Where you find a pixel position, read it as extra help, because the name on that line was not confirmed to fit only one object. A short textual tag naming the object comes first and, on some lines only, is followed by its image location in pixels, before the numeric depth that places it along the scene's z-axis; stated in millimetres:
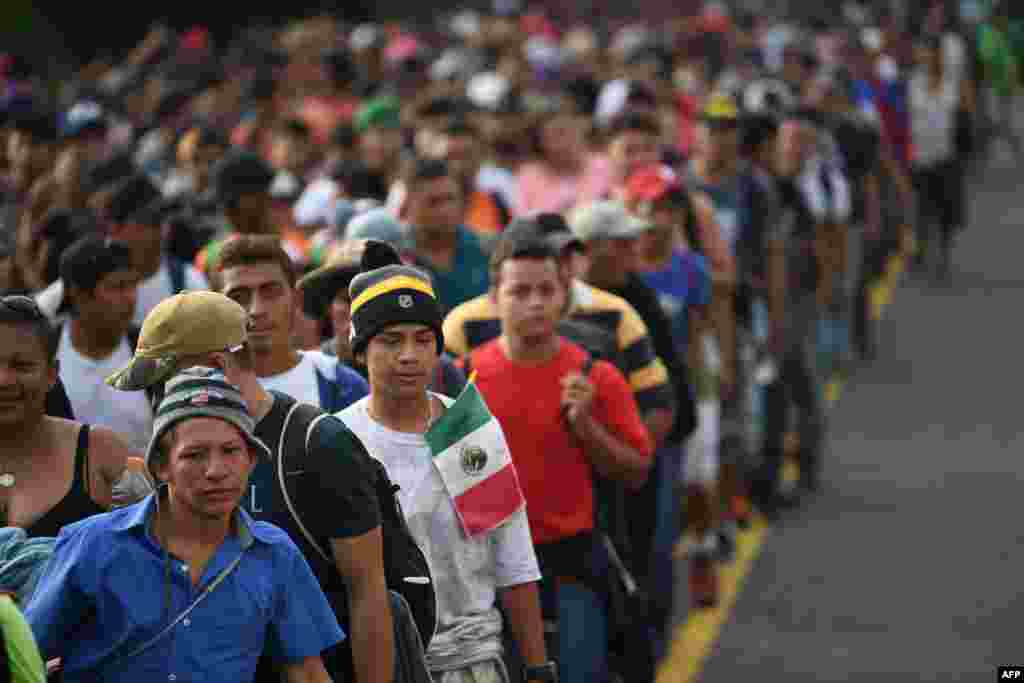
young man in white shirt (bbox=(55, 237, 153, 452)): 15273
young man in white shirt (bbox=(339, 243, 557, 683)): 12891
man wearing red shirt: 15656
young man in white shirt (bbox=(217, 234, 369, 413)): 13812
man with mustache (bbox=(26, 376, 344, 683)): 10562
